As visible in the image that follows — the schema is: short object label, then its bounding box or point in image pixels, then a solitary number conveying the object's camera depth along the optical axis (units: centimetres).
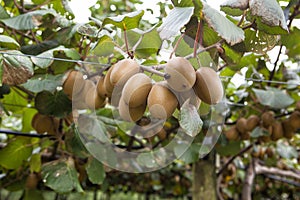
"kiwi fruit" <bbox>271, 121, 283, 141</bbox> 130
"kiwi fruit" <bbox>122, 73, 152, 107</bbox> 54
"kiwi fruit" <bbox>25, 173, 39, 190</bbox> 132
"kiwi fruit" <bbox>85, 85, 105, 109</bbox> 73
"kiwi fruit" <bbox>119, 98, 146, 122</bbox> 57
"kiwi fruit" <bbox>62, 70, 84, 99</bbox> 82
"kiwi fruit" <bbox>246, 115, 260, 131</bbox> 131
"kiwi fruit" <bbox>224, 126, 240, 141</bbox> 136
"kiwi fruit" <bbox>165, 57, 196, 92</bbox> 53
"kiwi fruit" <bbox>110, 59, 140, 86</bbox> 57
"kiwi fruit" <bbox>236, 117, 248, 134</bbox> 134
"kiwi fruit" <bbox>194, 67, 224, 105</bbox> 54
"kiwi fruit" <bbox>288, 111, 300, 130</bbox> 126
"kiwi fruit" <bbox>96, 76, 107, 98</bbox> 70
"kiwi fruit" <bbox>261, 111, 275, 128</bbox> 129
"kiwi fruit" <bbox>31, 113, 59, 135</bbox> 104
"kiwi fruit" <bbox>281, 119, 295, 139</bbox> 129
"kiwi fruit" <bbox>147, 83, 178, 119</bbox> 52
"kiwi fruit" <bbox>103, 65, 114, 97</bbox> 63
